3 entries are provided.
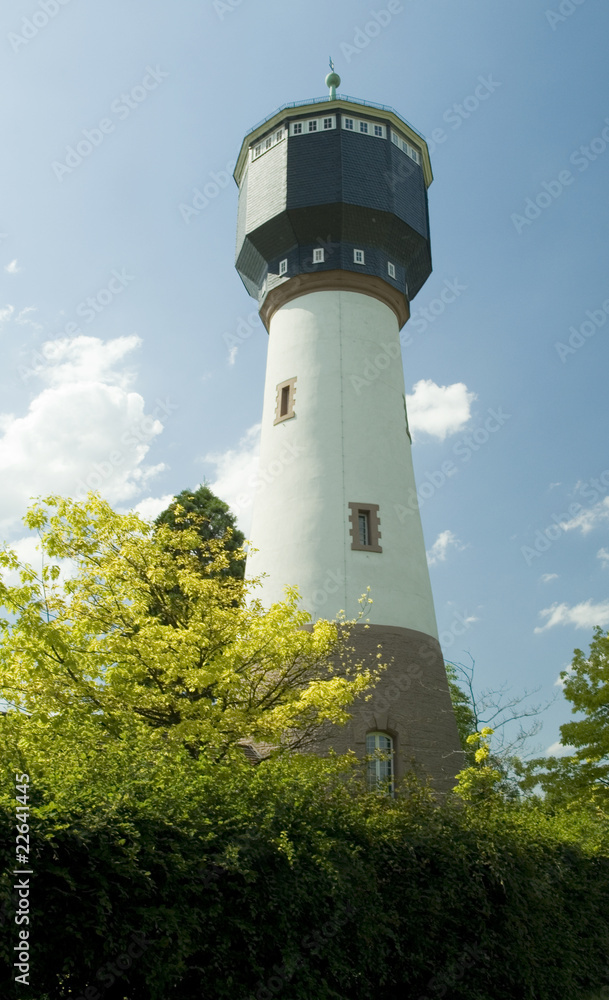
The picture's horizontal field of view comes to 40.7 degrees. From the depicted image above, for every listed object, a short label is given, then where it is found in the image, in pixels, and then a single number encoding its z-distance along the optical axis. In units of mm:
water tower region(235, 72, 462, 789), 20672
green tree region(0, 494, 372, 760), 12547
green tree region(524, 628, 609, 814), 23203
